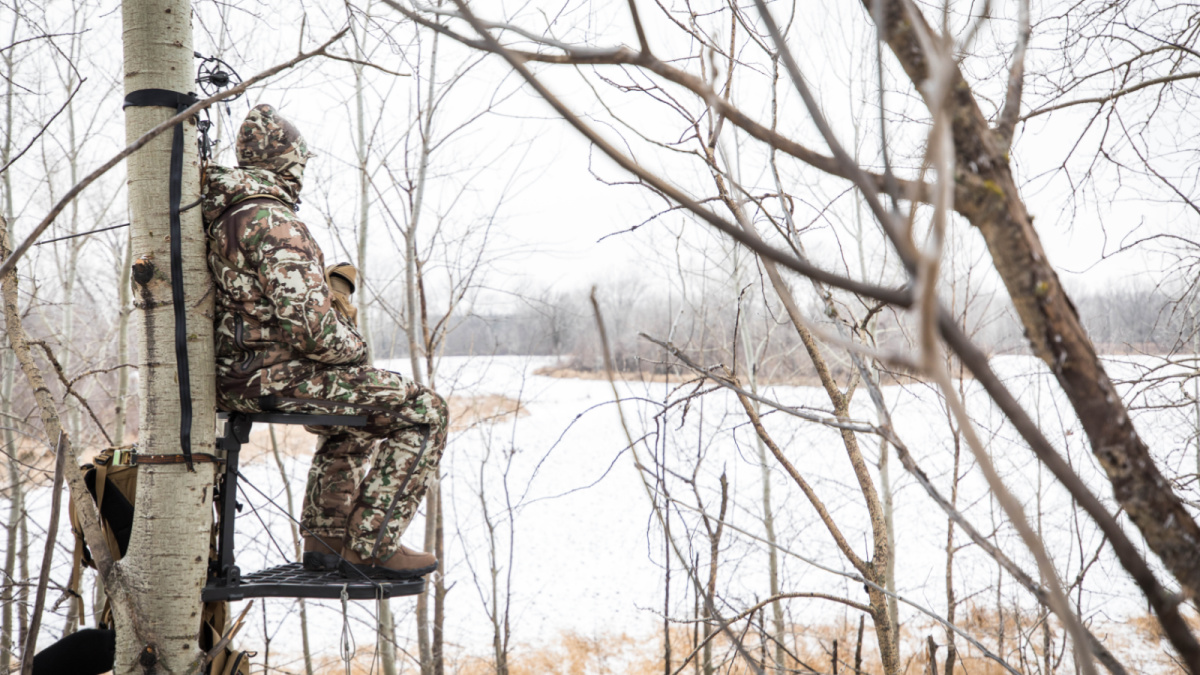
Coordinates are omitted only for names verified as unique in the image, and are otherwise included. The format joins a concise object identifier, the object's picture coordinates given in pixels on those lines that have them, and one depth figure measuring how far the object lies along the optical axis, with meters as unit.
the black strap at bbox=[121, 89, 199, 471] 1.97
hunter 2.09
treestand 2.07
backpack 2.08
